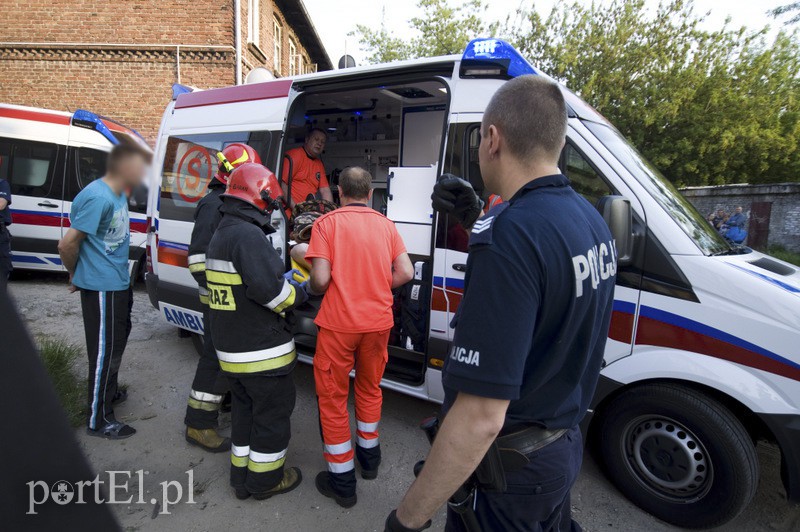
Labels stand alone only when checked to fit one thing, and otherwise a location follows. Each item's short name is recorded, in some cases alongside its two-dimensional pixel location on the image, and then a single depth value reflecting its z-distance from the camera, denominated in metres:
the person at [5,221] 4.86
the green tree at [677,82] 15.68
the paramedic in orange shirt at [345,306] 2.54
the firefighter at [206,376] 3.07
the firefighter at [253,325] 2.36
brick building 10.06
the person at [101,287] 2.74
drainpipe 9.95
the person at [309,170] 4.68
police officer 1.01
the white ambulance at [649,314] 2.14
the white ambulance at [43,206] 5.86
